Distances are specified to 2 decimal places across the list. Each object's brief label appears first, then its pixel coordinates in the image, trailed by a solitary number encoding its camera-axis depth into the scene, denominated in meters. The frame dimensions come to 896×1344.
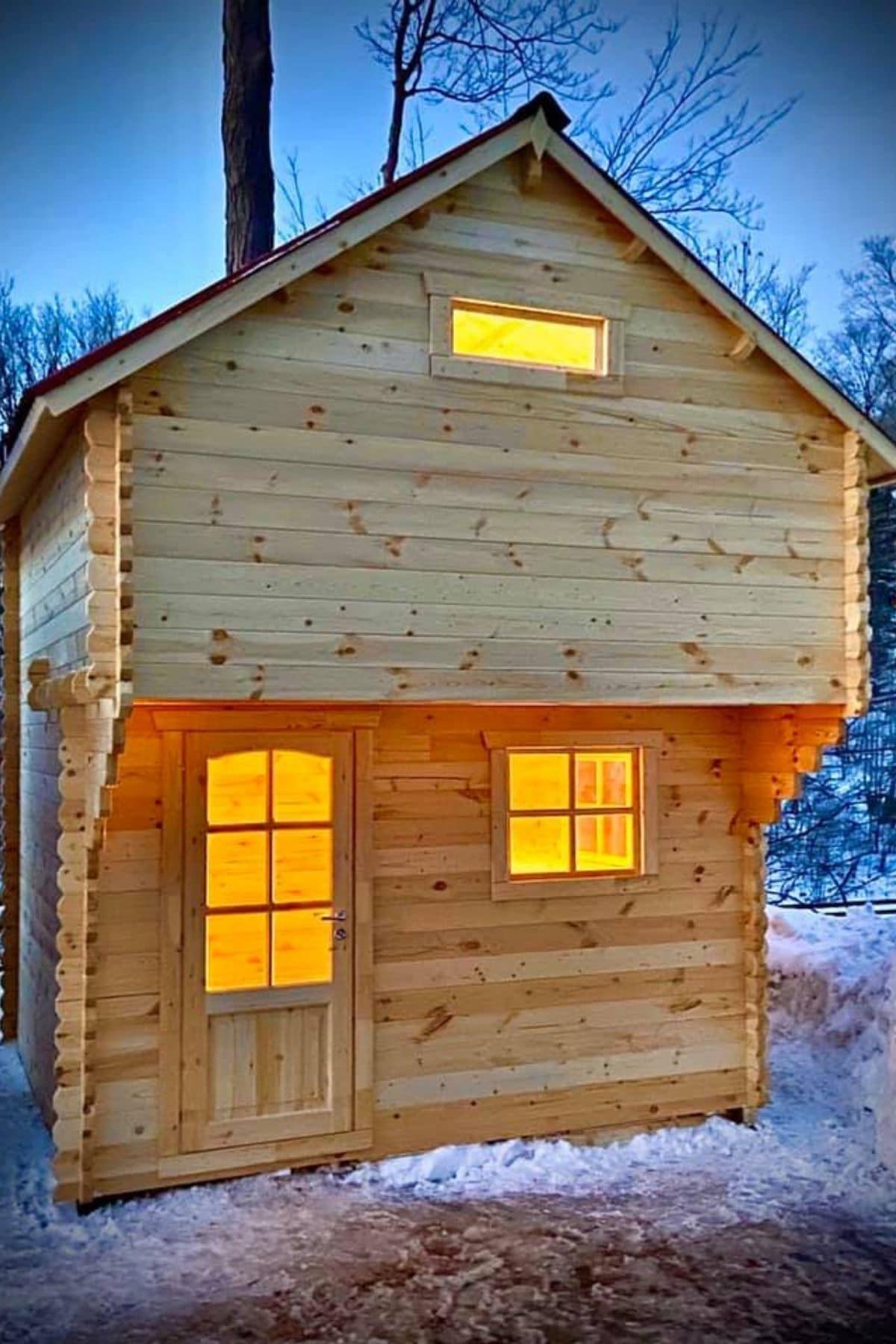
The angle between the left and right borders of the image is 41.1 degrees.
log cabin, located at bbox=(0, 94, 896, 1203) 5.02
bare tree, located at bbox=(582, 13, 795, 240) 12.45
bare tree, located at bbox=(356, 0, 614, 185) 11.41
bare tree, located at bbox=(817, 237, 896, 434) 14.42
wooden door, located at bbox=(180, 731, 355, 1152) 5.76
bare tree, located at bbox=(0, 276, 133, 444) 14.97
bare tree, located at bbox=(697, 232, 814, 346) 15.05
